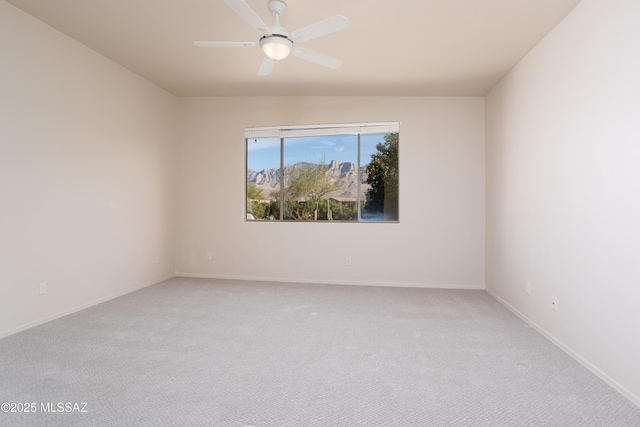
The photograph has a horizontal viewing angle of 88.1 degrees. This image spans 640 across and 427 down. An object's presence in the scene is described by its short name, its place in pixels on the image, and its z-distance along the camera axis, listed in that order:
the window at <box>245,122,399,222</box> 4.83
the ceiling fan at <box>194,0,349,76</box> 2.15
